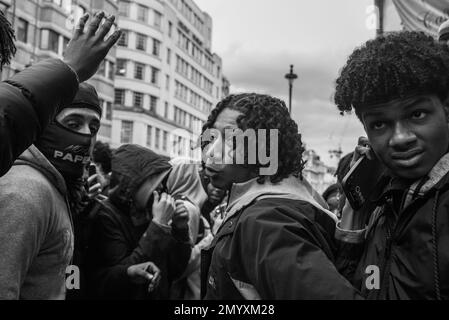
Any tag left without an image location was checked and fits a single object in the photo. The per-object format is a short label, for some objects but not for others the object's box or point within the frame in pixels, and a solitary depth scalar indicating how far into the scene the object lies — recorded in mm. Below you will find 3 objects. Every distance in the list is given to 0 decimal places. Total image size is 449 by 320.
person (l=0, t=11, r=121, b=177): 1282
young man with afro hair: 1415
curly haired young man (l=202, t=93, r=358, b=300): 1439
